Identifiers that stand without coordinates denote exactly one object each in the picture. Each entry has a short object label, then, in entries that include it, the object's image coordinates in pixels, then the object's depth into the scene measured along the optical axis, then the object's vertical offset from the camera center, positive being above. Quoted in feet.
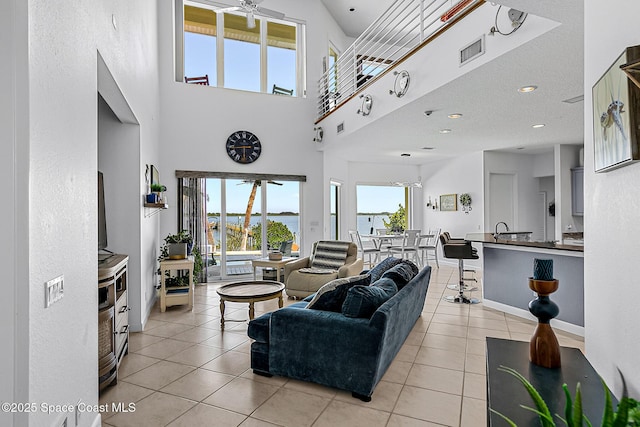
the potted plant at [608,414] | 2.63 -1.52
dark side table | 3.73 -2.08
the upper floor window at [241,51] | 22.86 +10.69
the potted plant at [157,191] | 14.35 +0.92
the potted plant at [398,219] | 32.89 -0.58
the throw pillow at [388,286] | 9.81 -2.06
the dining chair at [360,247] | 25.82 -2.52
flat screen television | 10.06 -0.08
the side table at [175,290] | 15.70 -3.44
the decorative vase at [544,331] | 4.87 -1.64
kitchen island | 12.93 -2.56
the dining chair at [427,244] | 26.13 -2.50
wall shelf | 13.89 +0.32
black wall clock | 22.85 +4.23
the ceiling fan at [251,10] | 15.52 +9.03
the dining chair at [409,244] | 25.01 -2.21
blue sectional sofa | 8.24 -3.21
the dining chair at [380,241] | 26.43 -2.20
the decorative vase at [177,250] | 16.28 -1.68
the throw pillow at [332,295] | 9.34 -2.16
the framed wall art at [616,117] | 3.49 +1.05
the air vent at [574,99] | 13.79 +4.41
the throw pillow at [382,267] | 12.40 -1.95
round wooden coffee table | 12.75 -2.96
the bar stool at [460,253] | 17.11 -1.91
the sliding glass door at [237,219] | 22.38 -0.38
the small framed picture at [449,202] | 28.30 +0.85
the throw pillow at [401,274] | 11.18 -1.96
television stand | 8.38 -2.63
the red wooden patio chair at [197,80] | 22.77 +8.41
